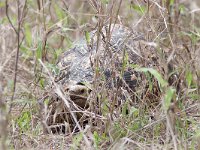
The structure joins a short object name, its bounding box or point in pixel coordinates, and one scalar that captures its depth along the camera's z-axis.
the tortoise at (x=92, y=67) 5.27
